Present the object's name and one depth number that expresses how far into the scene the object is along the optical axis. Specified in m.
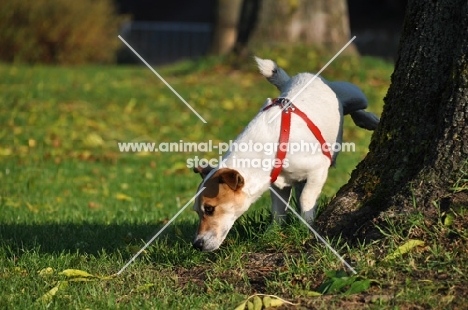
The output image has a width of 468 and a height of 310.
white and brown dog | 10.69
